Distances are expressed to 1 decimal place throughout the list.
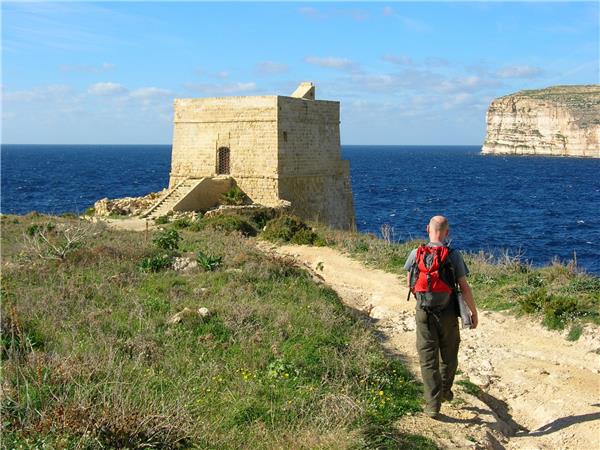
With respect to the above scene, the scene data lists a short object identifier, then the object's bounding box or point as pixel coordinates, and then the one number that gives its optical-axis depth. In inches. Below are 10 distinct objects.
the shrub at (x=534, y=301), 417.4
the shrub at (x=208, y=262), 467.4
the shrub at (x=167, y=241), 564.3
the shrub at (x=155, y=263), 456.1
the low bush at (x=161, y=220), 854.5
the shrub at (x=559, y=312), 393.7
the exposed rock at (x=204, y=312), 333.4
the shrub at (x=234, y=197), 960.5
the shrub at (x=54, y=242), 473.1
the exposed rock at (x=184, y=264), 470.5
